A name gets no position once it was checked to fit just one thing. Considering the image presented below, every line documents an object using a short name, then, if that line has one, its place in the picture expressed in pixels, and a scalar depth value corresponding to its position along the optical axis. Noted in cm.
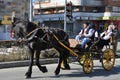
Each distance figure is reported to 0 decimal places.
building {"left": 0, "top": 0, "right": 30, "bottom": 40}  2360
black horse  816
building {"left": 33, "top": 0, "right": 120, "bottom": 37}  4606
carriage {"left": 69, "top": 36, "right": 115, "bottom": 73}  886
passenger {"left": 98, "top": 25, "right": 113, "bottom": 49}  968
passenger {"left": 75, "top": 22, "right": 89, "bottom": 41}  941
